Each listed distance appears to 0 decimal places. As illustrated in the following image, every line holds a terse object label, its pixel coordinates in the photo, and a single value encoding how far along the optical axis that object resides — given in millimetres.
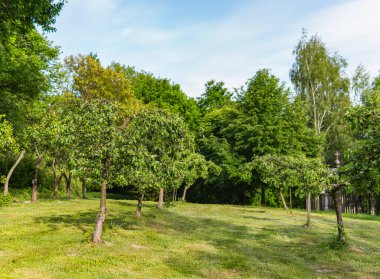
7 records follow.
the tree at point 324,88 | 49531
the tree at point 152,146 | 15070
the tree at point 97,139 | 14391
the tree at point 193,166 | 25853
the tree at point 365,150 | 9570
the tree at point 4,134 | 18080
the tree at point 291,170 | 16508
